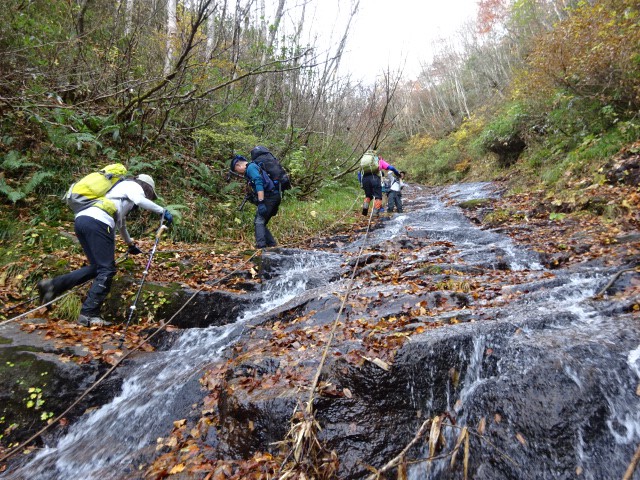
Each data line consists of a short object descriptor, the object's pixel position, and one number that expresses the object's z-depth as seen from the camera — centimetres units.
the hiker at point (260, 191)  786
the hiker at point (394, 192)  1323
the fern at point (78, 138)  776
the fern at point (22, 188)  672
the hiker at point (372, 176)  1096
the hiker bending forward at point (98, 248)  498
